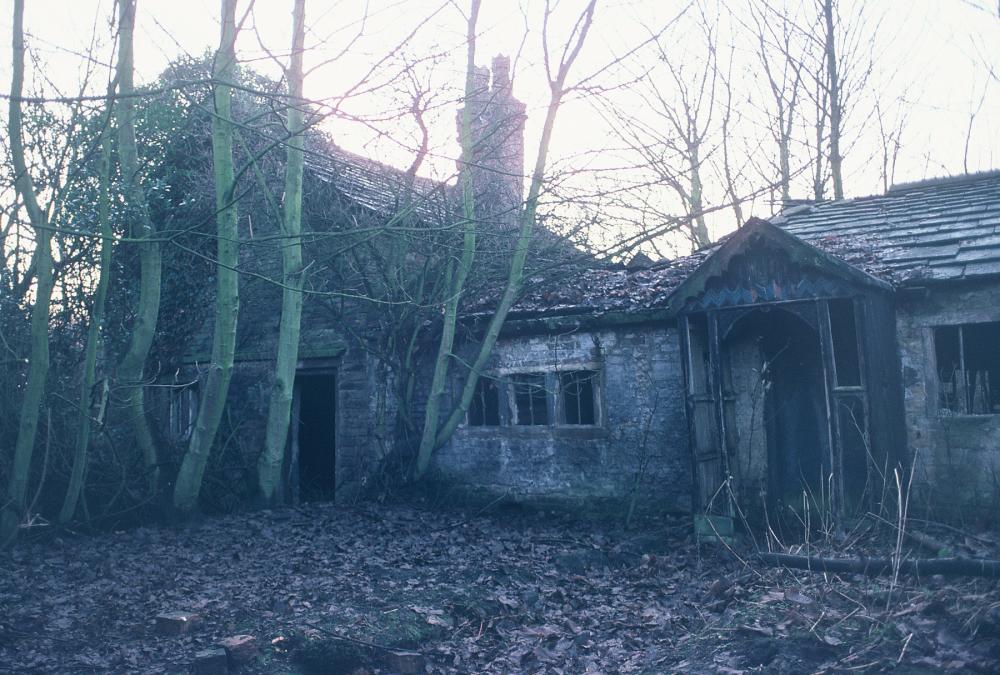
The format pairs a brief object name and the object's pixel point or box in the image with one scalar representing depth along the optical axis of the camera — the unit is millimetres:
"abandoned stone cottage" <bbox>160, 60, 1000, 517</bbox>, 8898
